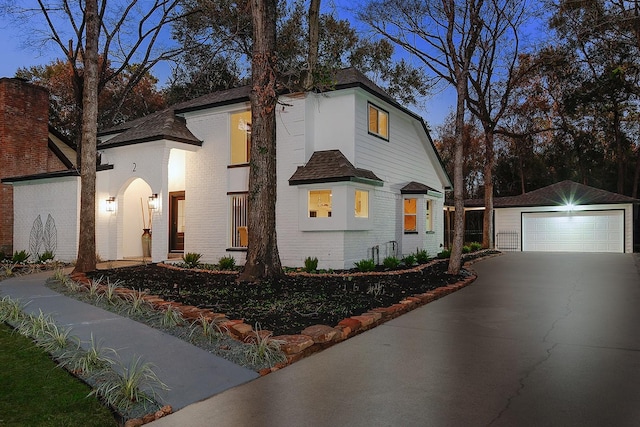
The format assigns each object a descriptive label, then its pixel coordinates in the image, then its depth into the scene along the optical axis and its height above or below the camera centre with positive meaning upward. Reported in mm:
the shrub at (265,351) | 4302 -1279
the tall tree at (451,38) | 10562 +5374
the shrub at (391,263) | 11836 -1046
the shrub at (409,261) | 12984 -1091
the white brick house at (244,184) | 12086 +1190
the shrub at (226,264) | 11561 -1063
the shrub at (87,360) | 3957 -1296
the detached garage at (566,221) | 19781 +175
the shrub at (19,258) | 12711 -1017
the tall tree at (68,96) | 25594 +7508
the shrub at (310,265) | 10812 -1014
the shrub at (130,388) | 3336 -1314
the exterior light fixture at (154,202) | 12570 +602
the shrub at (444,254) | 14780 -1015
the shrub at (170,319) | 5457 -1199
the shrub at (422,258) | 13518 -1039
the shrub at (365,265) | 11062 -1042
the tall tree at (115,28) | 16156 +7690
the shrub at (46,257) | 12805 -997
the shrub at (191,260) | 12078 -1014
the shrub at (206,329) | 4957 -1231
